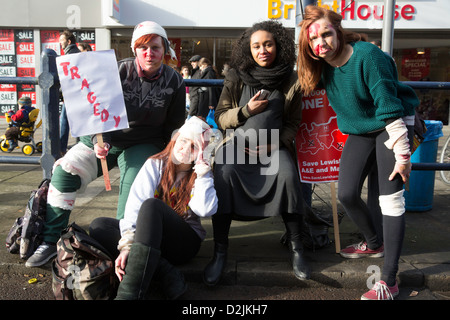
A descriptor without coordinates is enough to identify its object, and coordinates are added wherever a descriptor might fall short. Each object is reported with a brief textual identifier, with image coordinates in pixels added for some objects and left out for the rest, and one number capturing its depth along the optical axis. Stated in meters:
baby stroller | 7.79
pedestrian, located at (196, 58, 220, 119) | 8.88
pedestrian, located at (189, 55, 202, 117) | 9.57
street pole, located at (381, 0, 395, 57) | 5.27
